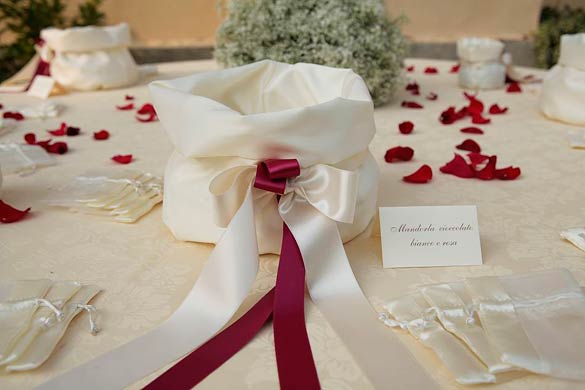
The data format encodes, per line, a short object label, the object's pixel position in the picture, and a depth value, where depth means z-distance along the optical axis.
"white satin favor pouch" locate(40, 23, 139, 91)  2.17
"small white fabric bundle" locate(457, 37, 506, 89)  2.21
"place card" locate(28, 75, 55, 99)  2.29
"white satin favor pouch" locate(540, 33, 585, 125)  1.65
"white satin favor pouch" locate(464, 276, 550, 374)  0.68
